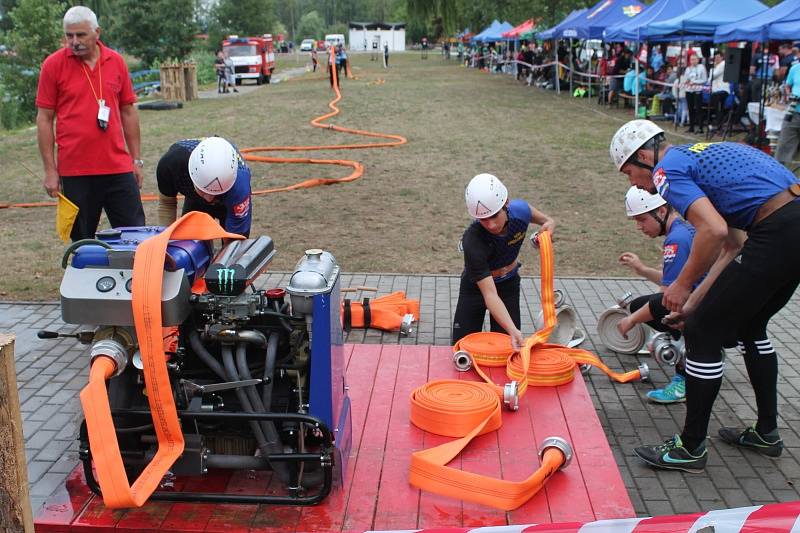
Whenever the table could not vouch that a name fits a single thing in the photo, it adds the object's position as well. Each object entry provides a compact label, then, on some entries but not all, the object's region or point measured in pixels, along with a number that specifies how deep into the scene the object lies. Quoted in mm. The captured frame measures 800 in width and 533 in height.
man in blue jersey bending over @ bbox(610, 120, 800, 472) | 3400
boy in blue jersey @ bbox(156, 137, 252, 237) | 3934
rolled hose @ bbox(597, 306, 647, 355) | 5244
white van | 70338
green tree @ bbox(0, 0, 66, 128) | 30928
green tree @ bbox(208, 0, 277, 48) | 63719
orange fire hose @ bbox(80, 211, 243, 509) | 2697
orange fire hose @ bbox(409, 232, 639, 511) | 3102
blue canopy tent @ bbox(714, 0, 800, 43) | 12078
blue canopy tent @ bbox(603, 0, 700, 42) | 18781
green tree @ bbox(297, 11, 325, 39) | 111938
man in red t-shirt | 5129
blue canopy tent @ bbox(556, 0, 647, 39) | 22469
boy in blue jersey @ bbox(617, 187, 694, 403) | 4379
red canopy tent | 37109
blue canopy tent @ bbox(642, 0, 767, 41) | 15969
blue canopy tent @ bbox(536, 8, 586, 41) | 26795
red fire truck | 36500
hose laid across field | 10641
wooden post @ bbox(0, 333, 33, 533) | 2225
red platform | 3010
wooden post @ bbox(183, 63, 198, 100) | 26547
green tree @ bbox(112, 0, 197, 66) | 35281
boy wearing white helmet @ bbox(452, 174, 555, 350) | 4500
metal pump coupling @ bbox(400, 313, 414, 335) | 5531
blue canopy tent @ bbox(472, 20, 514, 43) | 44594
